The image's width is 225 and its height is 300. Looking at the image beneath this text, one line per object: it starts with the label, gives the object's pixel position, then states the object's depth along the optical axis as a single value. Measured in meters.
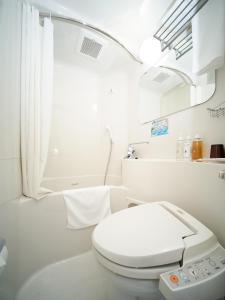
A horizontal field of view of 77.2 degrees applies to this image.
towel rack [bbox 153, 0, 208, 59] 0.88
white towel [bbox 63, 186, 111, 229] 1.02
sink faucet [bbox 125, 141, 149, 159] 1.43
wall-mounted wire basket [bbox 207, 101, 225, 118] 0.76
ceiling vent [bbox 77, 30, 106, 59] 1.25
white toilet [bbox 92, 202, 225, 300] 0.46
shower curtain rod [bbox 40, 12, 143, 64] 1.05
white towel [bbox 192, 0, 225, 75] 0.70
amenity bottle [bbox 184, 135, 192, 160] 0.89
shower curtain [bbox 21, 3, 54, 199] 0.91
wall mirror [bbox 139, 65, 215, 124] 0.86
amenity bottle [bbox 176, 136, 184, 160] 0.96
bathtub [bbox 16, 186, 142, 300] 0.86
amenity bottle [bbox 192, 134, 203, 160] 0.85
